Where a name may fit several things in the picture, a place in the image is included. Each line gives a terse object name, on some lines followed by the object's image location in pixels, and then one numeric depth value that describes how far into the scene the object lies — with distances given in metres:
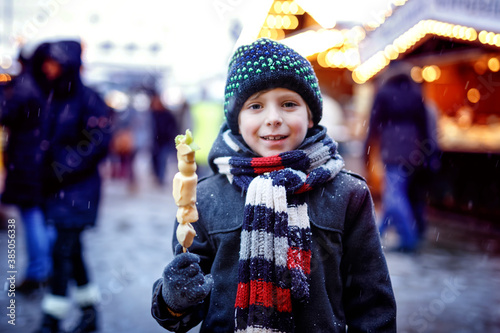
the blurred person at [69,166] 3.46
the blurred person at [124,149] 11.61
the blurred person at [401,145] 5.69
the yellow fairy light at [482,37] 5.75
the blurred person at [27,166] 4.04
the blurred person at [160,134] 11.63
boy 1.61
